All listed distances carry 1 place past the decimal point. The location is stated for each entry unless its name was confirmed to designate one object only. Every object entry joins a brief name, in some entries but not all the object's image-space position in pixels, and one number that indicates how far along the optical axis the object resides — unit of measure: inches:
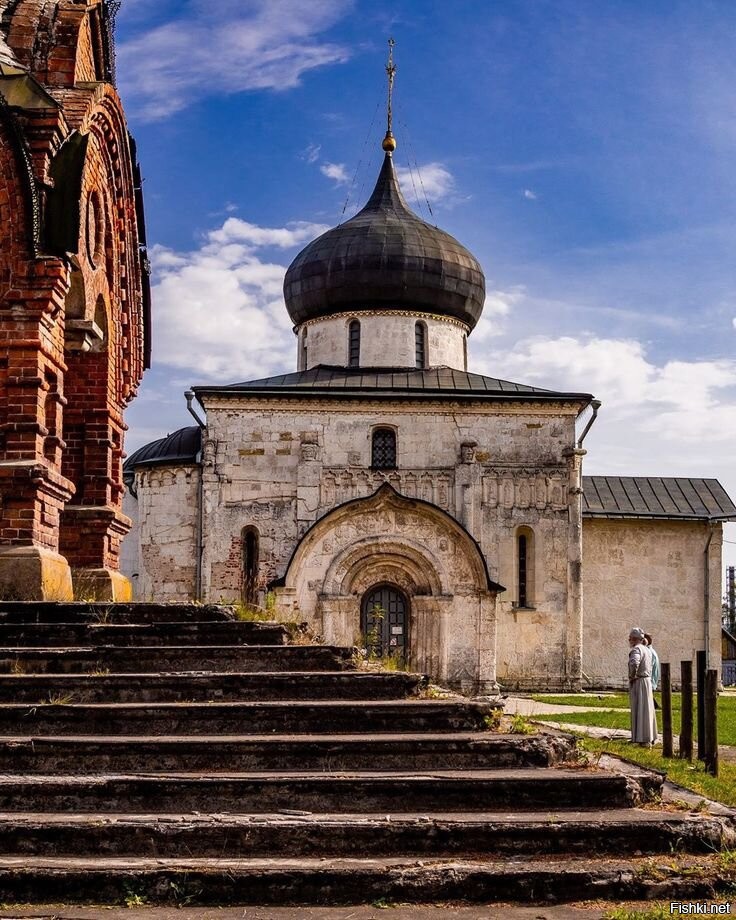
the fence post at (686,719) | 431.8
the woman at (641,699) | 472.1
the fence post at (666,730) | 434.0
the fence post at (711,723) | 384.2
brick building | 342.3
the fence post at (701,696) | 416.8
